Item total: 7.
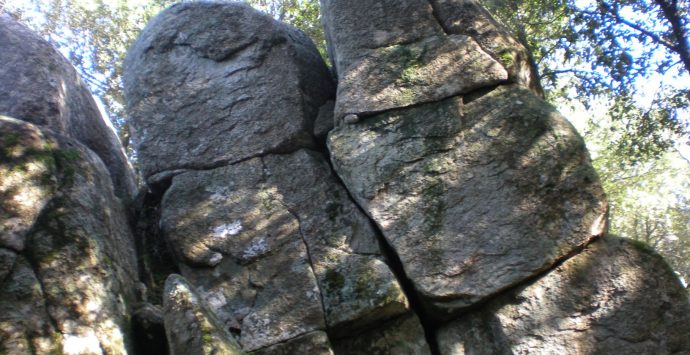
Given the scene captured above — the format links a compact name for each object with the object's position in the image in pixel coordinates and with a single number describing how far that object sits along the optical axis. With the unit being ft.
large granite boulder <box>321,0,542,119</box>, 24.90
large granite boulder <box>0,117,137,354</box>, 16.99
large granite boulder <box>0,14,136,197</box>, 25.96
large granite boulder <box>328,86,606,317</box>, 21.15
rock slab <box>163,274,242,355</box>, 16.03
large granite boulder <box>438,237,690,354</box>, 19.74
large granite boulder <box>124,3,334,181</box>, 26.58
